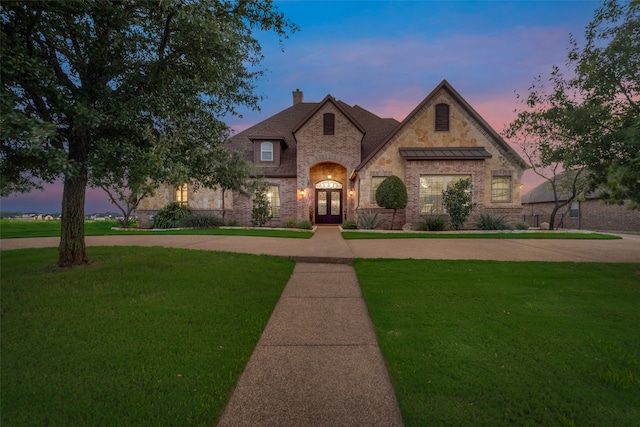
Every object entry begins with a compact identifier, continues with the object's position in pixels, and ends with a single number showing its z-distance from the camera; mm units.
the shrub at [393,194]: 16562
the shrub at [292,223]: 18797
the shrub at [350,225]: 18109
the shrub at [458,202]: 15906
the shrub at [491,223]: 16422
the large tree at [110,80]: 4301
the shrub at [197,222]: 18938
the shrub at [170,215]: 19391
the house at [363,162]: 17719
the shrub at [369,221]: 17091
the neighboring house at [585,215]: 23094
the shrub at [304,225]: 18383
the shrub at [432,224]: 16234
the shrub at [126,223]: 20120
